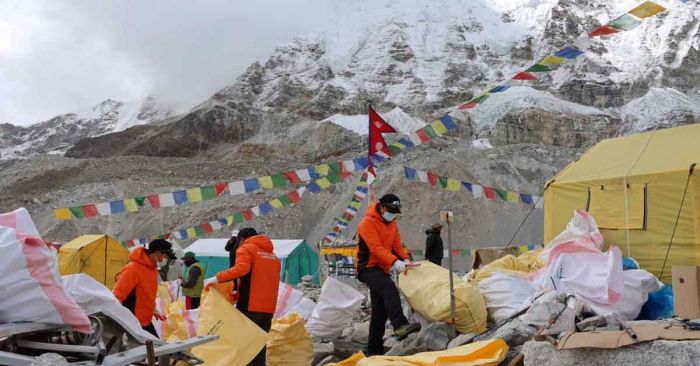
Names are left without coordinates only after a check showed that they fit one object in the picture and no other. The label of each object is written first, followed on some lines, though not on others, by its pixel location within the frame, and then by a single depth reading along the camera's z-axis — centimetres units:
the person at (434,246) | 1020
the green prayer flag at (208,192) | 1181
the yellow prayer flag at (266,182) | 1207
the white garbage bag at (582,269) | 514
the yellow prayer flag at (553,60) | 849
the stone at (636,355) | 297
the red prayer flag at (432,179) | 1422
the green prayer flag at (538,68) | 877
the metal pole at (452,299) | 500
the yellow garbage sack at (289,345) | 561
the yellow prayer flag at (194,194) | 1152
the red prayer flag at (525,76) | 898
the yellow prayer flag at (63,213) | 1251
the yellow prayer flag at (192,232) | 1512
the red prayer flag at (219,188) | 1178
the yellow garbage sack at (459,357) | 368
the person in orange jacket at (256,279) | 517
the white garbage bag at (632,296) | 507
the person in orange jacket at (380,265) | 520
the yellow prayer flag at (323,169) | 1161
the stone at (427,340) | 472
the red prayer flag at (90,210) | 1272
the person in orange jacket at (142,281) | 498
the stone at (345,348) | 584
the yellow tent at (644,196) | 672
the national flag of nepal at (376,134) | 1190
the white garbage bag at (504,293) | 551
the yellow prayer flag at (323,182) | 1366
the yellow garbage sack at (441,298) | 523
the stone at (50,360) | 204
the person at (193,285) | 783
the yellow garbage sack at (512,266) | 663
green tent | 1562
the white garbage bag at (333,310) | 666
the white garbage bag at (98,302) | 295
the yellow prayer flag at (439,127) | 1060
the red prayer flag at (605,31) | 804
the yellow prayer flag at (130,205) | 1272
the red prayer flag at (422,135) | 1094
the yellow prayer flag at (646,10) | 779
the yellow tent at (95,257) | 1308
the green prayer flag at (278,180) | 1174
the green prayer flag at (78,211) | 1251
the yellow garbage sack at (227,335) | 454
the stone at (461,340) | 467
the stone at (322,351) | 587
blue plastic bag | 514
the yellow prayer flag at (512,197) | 1423
